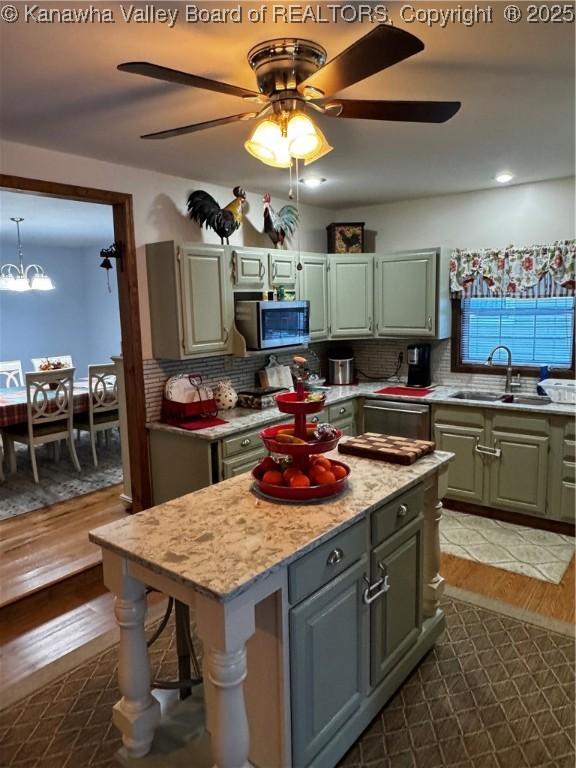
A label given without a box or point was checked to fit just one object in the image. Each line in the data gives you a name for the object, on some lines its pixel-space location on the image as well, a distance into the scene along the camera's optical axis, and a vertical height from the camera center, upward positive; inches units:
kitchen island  56.5 -34.8
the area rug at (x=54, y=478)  168.7 -53.6
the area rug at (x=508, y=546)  124.3 -58.4
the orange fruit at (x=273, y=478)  75.4 -22.2
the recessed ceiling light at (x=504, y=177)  142.5 +39.9
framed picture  182.7 +29.7
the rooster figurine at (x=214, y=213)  142.7 +31.4
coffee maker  175.6 -14.7
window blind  156.9 -3.7
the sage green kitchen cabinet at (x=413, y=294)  165.5 +9.1
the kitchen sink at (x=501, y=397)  149.2 -23.6
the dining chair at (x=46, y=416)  189.5 -32.0
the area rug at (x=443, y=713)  74.1 -60.9
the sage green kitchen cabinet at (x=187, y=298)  131.3 +7.7
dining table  189.6 -27.2
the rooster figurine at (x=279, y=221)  158.6 +32.6
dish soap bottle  155.5 -16.3
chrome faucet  161.5 -17.7
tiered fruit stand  72.9 -17.2
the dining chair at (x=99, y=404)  204.7 -30.2
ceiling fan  63.5 +28.5
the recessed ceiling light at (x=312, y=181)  144.4 +40.4
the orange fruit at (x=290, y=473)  75.2 -21.4
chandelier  218.4 +20.8
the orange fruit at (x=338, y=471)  77.2 -22.1
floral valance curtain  150.9 +14.3
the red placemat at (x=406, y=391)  165.5 -22.6
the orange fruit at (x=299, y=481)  73.5 -22.2
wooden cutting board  89.3 -22.4
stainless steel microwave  143.3 +0.9
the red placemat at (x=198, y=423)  131.7 -24.7
